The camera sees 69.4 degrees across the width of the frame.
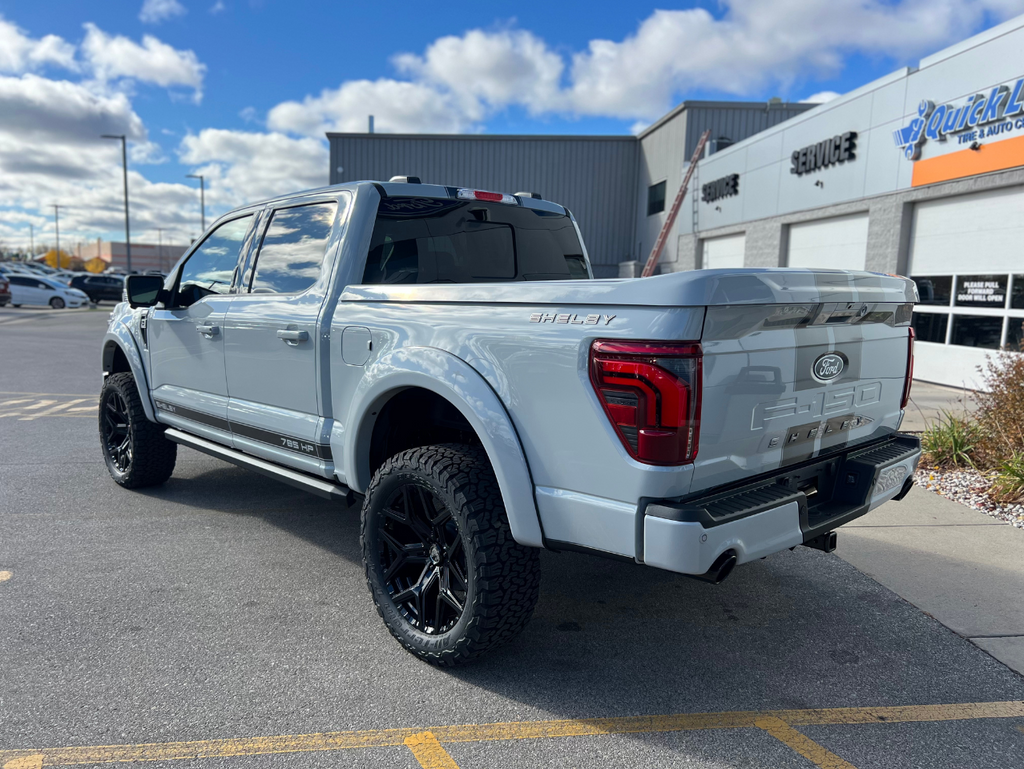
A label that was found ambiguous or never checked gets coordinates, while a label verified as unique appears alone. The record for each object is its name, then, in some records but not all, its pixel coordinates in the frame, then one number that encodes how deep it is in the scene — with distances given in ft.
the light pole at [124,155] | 114.42
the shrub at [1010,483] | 17.11
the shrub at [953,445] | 20.36
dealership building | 34.09
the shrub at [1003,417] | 18.92
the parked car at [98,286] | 122.31
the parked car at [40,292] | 105.19
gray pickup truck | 7.71
